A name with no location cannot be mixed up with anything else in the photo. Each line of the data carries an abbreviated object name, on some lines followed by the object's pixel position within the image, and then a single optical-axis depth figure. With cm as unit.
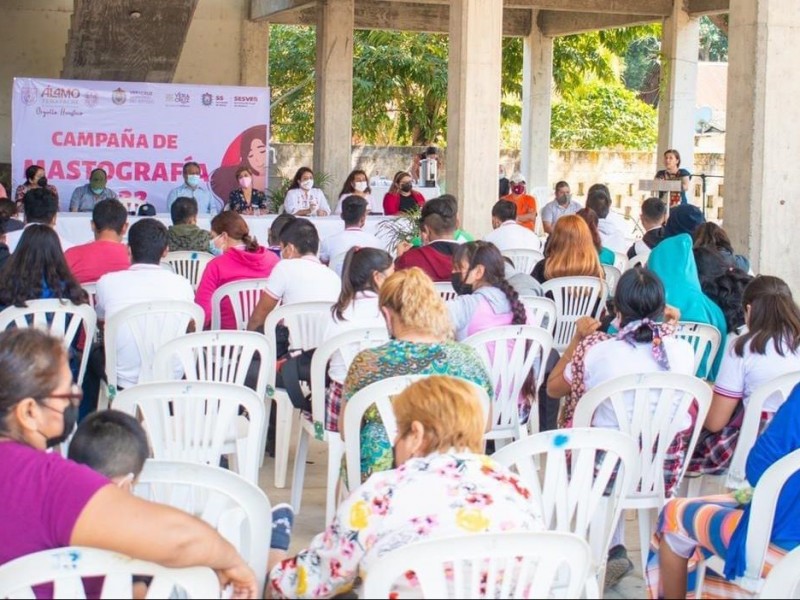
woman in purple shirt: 246
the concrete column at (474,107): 1120
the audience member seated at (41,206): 730
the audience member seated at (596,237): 783
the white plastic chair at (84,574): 229
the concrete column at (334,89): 1708
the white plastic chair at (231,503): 293
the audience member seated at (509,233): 892
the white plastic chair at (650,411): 427
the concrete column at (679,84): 1795
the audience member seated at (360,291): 520
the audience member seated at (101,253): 639
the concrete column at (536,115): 2108
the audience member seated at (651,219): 820
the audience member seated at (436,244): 695
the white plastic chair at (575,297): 681
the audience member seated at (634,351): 442
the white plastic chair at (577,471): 335
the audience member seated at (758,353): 455
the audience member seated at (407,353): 402
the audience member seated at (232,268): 644
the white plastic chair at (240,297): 634
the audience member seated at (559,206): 1398
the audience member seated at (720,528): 331
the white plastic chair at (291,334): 573
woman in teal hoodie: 577
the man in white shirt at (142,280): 563
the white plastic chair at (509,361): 512
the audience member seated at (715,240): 660
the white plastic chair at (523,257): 843
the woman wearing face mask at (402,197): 1298
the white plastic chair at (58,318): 534
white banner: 1349
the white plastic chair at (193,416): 407
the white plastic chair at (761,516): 326
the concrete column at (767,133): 845
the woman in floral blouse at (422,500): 272
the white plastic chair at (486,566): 235
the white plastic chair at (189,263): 760
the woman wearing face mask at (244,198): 1212
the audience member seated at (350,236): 809
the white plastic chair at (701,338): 558
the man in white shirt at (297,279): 605
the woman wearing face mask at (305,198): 1231
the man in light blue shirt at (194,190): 1244
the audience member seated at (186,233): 795
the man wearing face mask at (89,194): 1197
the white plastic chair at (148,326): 542
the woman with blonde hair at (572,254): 682
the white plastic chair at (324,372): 482
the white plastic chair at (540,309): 605
